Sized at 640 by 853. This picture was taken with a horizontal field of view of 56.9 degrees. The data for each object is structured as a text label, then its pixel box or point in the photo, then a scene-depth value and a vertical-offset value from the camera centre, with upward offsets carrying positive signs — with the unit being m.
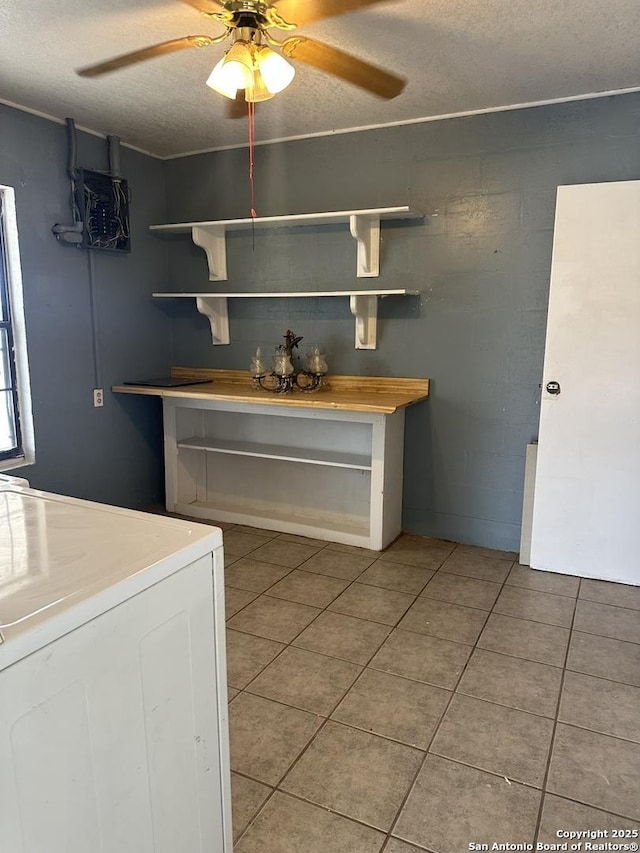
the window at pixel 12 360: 3.04 -0.19
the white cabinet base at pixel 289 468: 3.31 -0.88
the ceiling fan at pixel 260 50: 1.76 +0.87
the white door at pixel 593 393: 2.75 -0.30
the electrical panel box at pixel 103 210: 3.32 +0.66
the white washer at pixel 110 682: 0.82 -0.56
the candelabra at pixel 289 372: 3.44 -0.26
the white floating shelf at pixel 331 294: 3.22 +0.11
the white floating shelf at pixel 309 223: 3.14 +0.59
